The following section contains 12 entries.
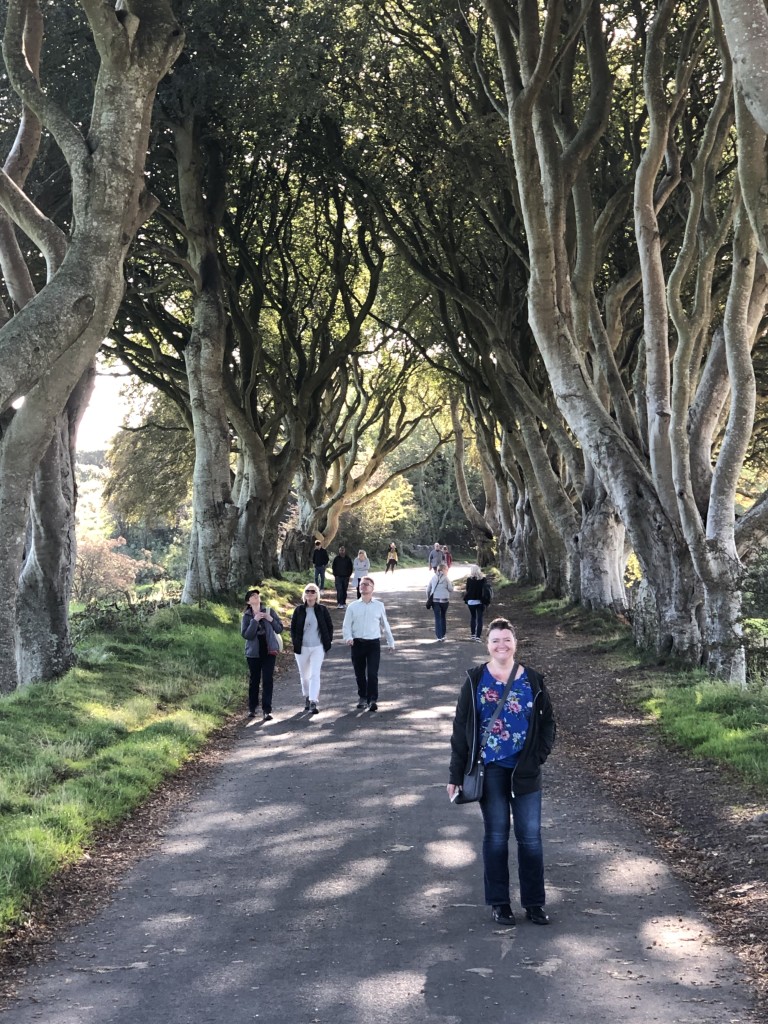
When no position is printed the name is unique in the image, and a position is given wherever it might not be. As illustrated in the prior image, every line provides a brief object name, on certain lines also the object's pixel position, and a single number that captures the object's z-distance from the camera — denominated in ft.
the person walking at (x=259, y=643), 40.70
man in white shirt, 42.37
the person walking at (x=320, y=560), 102.78
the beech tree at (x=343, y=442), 124.16
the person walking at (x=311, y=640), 41.96
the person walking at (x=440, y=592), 64.44
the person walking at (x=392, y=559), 152.46
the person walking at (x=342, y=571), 93.56
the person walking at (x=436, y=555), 79.64
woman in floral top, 18.99
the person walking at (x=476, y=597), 64.77
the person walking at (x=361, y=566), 86.88
